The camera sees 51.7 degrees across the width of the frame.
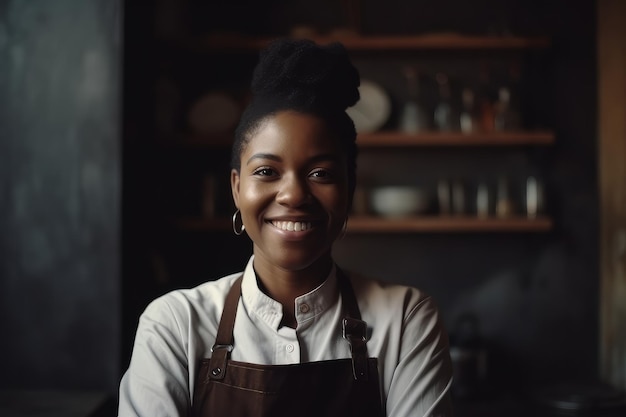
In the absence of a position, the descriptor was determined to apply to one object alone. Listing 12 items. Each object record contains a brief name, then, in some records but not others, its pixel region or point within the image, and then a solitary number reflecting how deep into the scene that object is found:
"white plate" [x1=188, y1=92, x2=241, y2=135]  3.35
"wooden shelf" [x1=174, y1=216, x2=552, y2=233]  3.16
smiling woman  1.36
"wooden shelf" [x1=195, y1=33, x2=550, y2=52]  3.21
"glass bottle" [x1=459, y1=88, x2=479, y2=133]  3.27
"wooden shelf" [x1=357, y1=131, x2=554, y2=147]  3.16
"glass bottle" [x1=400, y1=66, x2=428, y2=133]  3.29
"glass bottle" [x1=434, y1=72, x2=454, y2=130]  3.27
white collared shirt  1.34
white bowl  3.23
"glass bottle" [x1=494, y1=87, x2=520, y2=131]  3.25
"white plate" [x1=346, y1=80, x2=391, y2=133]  3.36
